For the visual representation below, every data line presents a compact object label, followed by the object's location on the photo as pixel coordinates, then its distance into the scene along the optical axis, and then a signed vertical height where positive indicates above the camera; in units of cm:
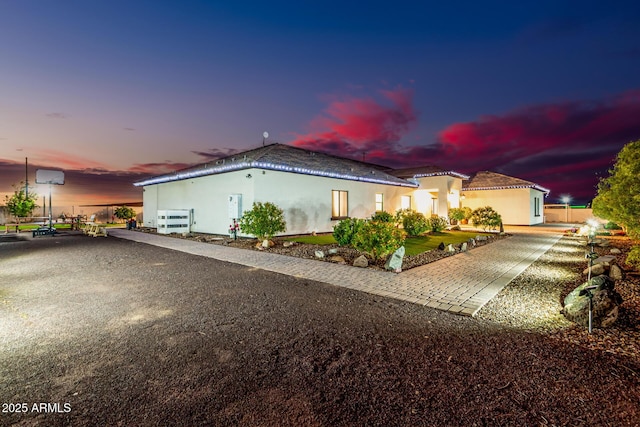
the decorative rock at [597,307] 369 -120
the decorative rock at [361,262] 735 -118
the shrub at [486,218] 1544 -15
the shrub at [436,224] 1492 -44
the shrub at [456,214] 2003 +9
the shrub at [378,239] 753 -61
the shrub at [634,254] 530 -72
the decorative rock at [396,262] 685 -110
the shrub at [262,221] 1054 -20
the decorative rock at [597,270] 618 -117
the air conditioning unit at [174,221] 1509 -27
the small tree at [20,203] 2023 +91
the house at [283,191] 1260 +131
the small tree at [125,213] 2269 +24
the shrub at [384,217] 986 -5
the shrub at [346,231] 883 -47
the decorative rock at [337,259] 787 -119
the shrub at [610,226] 1689 -64
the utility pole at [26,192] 2092 +183
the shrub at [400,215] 1293 +2
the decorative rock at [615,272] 587 -117
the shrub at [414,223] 1272 -34
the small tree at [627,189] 542 +53
